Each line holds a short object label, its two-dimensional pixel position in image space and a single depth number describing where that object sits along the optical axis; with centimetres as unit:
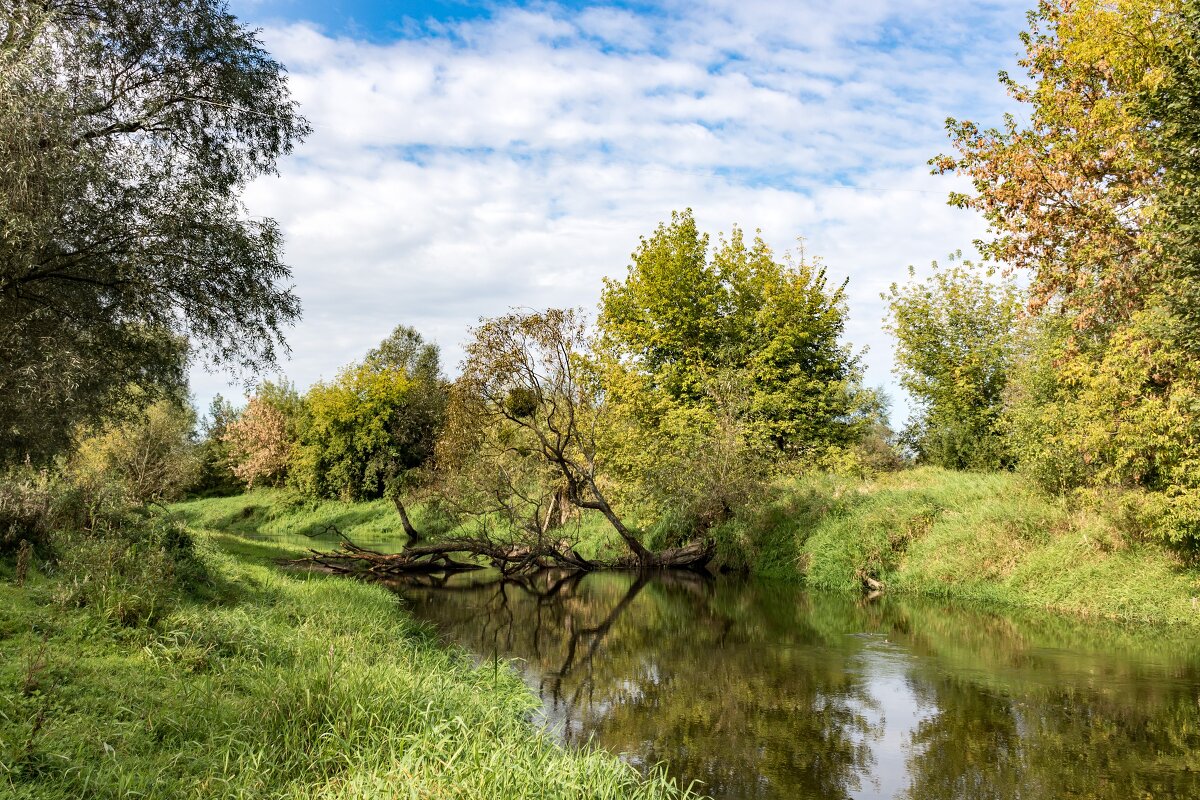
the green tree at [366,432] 4478
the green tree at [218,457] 5362
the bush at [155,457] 2519
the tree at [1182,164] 1208
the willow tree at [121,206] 1035
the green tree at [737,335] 3155
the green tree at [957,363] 3209
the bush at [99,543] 873
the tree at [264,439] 5062
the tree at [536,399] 2170
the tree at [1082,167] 1502
